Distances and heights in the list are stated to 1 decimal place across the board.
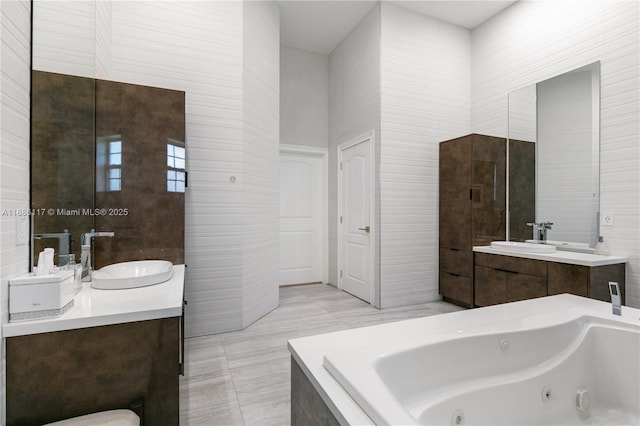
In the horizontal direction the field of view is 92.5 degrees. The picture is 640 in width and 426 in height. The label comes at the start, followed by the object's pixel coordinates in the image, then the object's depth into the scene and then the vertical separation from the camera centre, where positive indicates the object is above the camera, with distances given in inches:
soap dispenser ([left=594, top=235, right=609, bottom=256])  101.0 -10.9
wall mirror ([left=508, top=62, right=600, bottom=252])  108.7 +21.8
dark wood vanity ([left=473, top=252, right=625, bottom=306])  93.2 -22.0
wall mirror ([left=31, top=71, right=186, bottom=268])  62.4 +12.0
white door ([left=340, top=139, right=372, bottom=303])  151.3 -3.6
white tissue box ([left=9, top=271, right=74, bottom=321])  44.2 -12.5
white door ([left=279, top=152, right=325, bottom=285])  181.6 -3.0
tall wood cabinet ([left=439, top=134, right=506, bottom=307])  134.1 +5.4
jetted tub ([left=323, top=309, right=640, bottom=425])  43.6 -25.6
